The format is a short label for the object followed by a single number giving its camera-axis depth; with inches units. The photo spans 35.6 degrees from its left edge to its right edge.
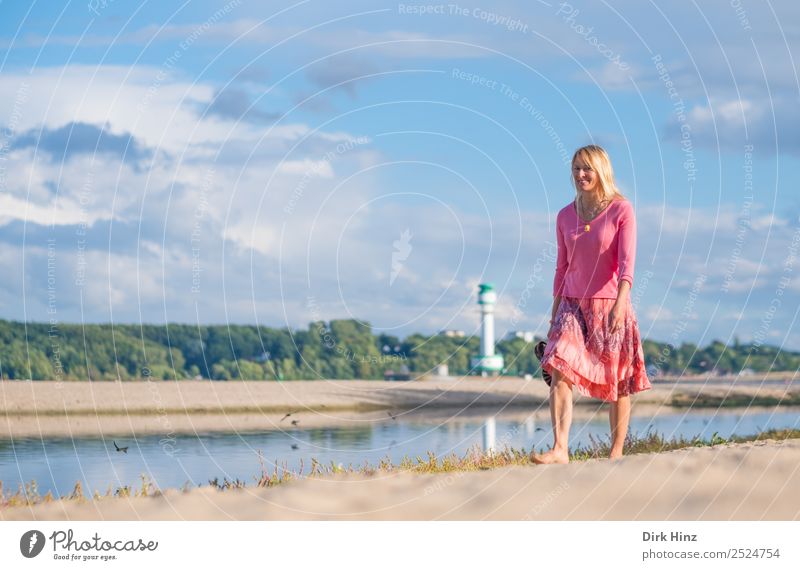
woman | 510.6
